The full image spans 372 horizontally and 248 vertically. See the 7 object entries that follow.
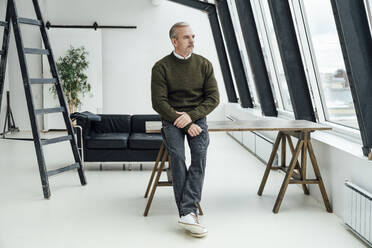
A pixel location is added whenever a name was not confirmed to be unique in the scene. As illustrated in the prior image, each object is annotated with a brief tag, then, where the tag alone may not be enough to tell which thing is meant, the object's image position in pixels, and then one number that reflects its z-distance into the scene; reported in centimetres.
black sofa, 686
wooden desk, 468
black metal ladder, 508
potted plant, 1188
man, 416
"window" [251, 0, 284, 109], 785
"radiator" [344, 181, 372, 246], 367
